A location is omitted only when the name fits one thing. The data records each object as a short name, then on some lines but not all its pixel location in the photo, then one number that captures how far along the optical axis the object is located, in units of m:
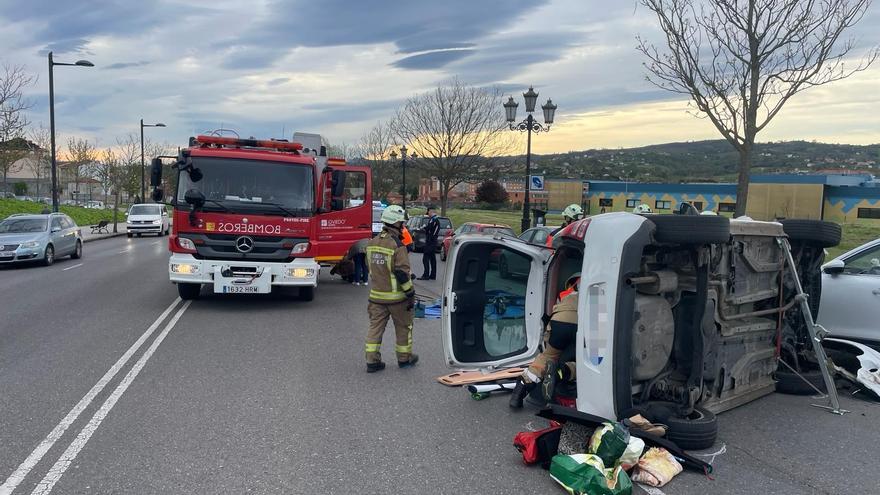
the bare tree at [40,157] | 45.28
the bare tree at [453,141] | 37.71
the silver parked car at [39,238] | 17.94
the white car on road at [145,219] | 36.16
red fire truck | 10.62
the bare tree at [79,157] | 44.84
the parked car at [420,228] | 24.84
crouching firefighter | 5.18
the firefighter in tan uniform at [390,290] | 7.12
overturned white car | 4.67
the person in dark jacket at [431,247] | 15.67
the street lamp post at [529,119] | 22.16
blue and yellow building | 43.19
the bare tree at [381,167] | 58.16
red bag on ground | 4.47
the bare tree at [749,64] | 13.08
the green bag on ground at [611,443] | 4.21
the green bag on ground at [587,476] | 3.93
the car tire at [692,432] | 4.80
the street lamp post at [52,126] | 28.51
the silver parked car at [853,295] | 7.26
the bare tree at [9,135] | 24.66
